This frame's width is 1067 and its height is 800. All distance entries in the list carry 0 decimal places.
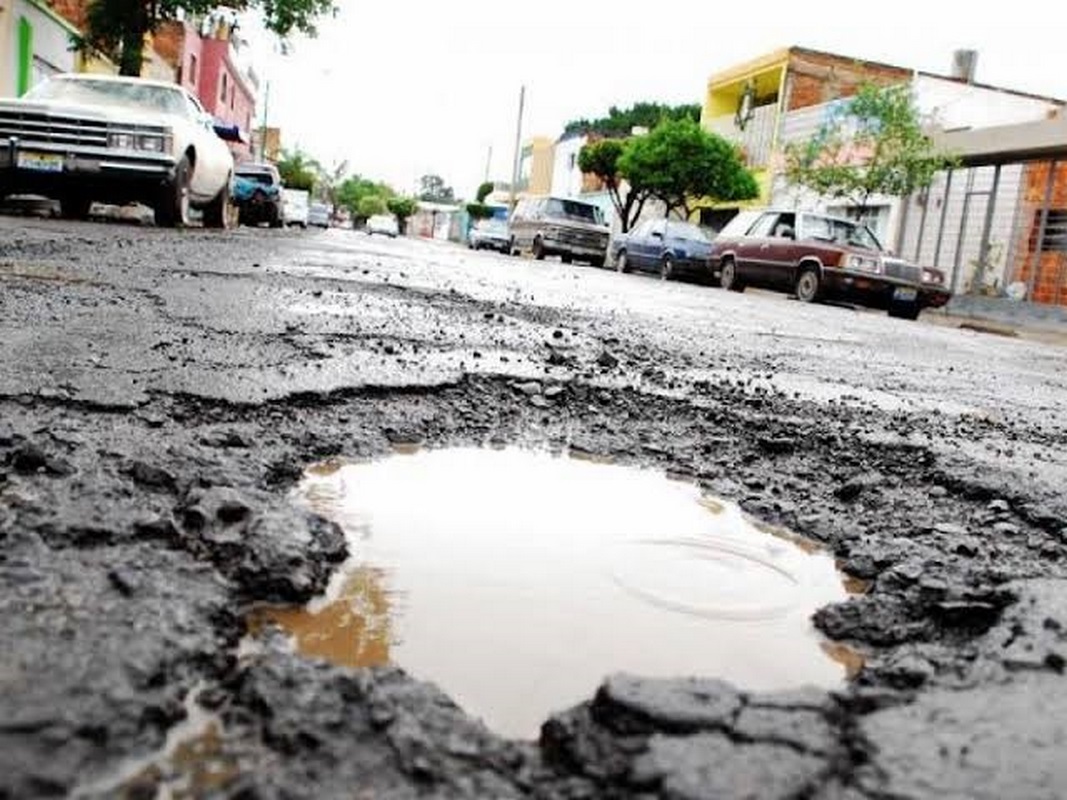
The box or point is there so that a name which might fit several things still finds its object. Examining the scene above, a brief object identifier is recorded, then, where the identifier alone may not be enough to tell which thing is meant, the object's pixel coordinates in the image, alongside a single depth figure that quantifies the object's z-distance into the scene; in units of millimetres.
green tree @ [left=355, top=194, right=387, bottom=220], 106181
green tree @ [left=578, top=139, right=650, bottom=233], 34344
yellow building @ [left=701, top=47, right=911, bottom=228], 28922
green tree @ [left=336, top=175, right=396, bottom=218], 114750
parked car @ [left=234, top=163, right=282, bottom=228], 24000
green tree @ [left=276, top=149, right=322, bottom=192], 73500
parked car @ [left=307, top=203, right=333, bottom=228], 51906
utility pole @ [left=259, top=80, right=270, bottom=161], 58781
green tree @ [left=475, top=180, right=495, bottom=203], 65375
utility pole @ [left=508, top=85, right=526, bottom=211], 51750
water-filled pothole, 1435
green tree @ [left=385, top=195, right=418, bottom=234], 85500
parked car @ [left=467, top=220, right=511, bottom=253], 35406
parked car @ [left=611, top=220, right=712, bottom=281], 19719
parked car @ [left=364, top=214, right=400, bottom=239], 54719
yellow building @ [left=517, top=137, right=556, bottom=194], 56125
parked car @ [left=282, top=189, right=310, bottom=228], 38875
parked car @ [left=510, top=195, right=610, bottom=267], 23750
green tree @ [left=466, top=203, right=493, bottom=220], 58500
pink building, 38031
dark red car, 14500
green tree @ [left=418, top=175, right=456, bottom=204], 123438
